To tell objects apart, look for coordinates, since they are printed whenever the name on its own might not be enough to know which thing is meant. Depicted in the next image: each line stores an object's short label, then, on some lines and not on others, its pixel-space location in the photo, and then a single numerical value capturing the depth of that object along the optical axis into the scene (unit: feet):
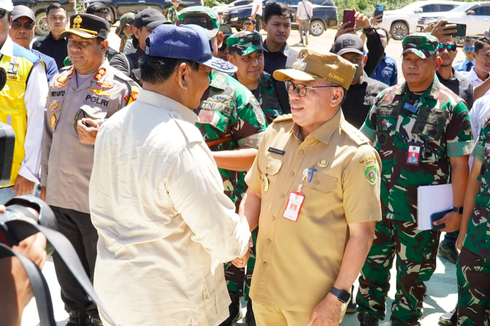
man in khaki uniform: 8.66
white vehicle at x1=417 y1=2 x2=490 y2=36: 74.49
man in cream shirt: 7.41
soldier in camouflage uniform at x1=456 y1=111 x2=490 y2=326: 11.41
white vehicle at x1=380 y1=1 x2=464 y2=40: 79.61
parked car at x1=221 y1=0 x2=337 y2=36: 80.25
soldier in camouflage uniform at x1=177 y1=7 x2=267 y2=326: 11.61
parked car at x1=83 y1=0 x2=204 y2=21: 69.98
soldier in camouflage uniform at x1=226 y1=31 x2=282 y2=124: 15.07
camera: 4.97
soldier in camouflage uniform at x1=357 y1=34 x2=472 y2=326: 12.66
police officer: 12.68
